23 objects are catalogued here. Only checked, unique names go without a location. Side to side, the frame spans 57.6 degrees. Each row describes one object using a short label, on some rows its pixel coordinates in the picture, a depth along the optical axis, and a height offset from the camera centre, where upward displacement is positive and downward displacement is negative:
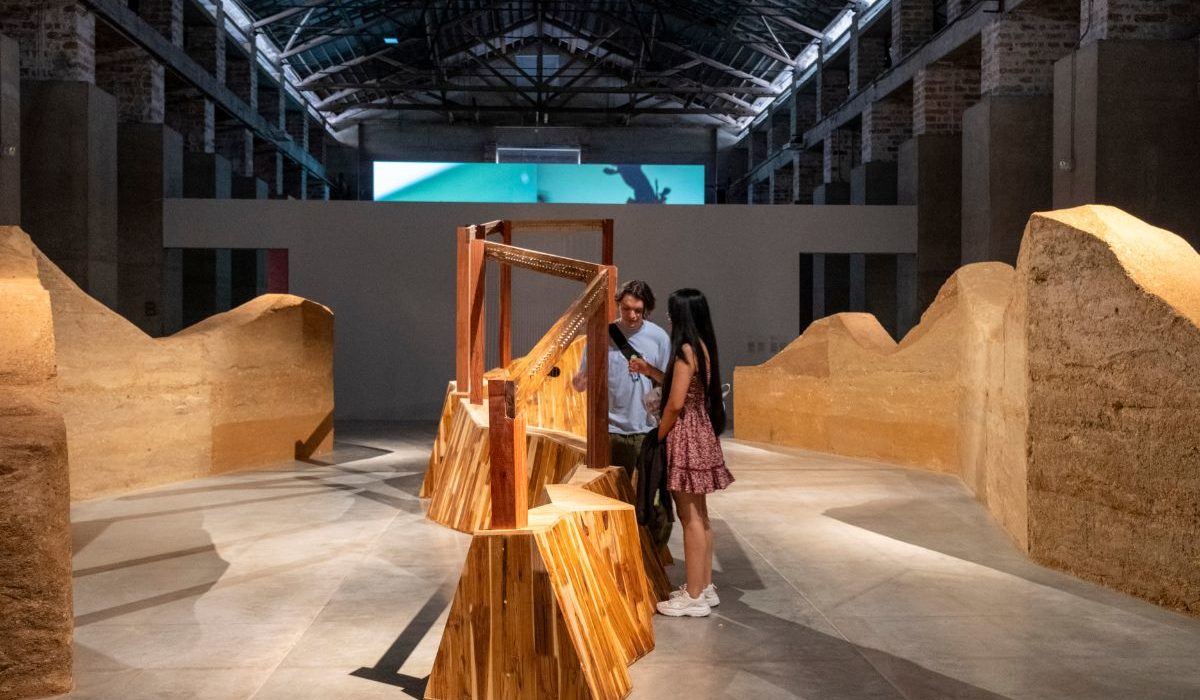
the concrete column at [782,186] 25.56 +3.25
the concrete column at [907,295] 15.77 +0.44
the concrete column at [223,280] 18.50 +0.71
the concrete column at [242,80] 20.77 +4.60
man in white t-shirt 4.99 -0.26
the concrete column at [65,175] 13.09 +1.76
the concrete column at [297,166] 25.39 +3.69
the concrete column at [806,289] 24.83 +0.81
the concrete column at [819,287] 22.05 +0.75
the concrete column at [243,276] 20.95 +0.86
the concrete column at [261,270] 21.70 +1.03
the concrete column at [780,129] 25.34 +4.59
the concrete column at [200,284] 18.27 +0.61
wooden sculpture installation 3.32 -0.81
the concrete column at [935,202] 15.41 +1.77
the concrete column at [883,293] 18.72 +0.54
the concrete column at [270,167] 23.59 +3.42
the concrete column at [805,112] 22.86 +4.56
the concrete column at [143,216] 14.74 +1.42
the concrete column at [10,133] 10.91 +1.89
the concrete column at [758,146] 27.17 +4.45
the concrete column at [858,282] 19.05 +0.74
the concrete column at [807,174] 23.14 +3.19
